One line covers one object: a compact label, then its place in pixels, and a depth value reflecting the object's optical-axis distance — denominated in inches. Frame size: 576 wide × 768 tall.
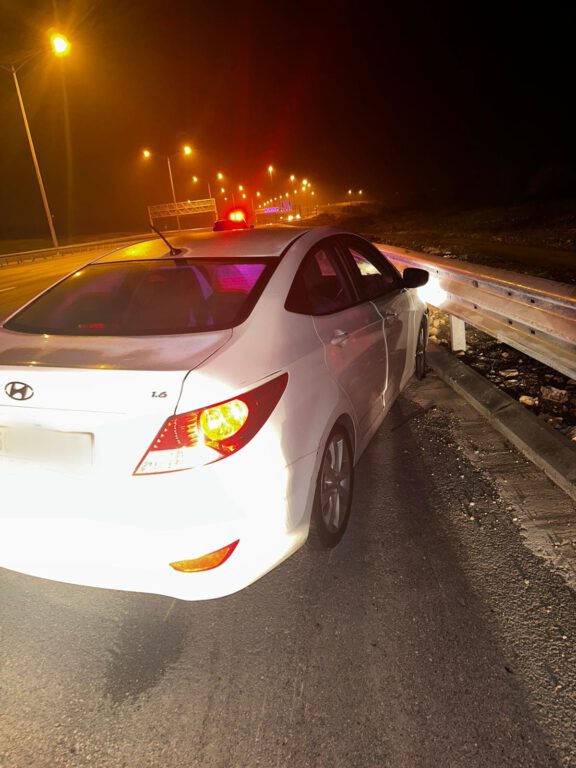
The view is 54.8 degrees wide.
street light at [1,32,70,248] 801.7
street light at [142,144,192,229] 1839.1
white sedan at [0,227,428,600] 78.5
